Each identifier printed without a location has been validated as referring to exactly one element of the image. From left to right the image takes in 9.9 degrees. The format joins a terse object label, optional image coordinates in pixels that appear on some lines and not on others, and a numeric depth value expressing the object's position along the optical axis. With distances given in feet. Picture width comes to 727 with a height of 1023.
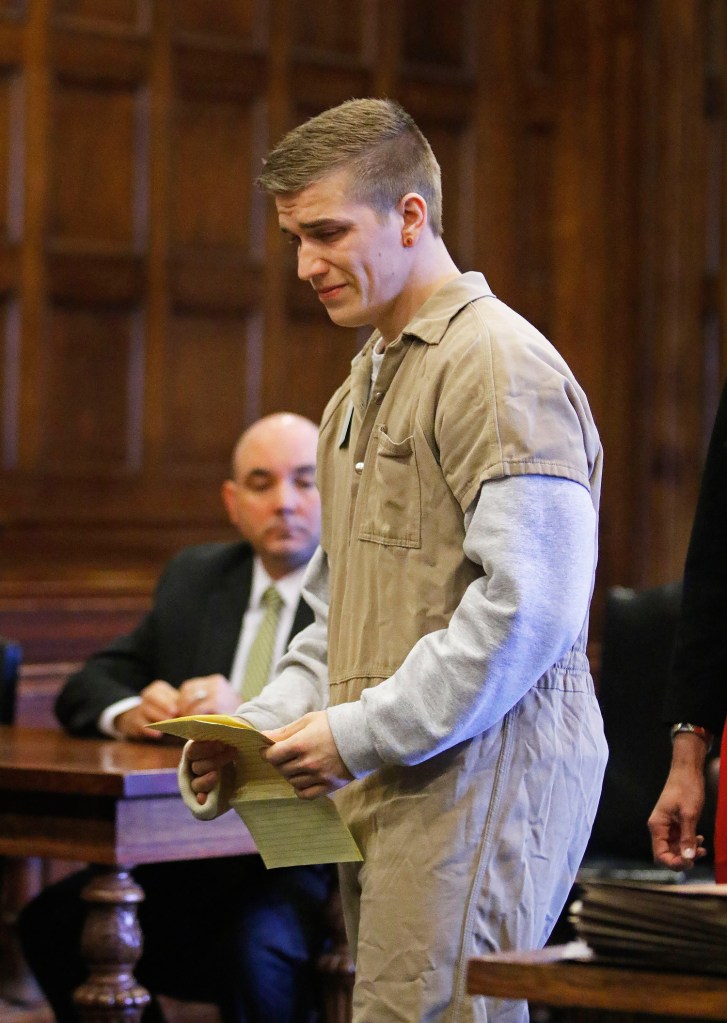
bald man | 17.60
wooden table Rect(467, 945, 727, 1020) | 12.02
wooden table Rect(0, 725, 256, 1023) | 16.37
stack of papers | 12.11
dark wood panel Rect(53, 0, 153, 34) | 26.01
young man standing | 13.35
